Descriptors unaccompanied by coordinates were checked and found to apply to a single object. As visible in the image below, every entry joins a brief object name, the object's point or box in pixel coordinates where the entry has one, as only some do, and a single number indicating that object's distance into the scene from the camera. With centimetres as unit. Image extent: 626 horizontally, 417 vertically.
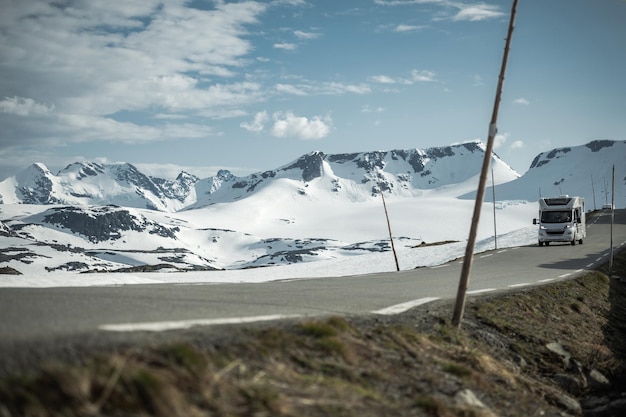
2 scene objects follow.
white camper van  4872
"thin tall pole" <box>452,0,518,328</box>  1101
